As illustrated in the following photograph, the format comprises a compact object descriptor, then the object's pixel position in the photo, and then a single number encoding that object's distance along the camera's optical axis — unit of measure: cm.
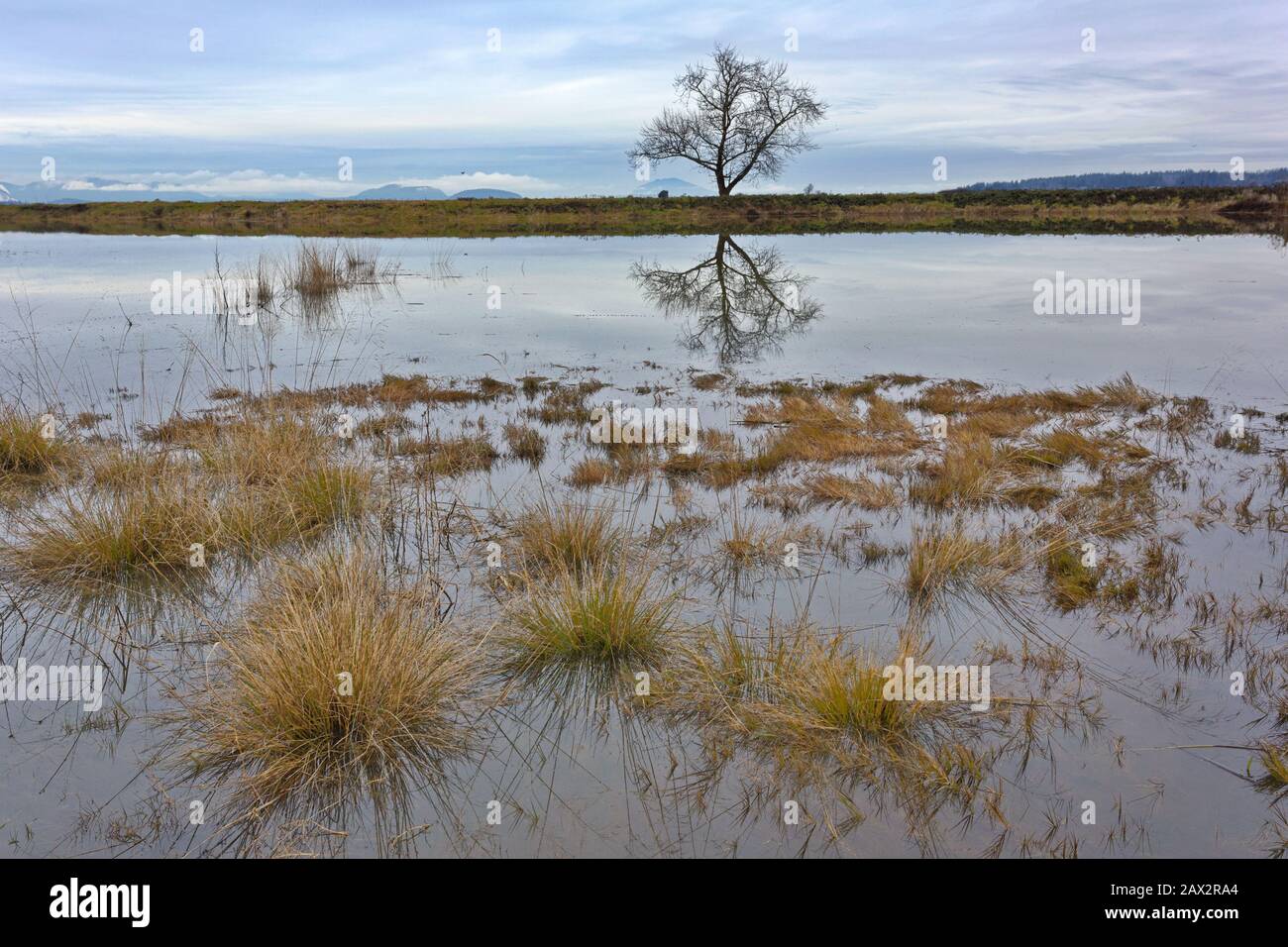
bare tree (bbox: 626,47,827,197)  5097
